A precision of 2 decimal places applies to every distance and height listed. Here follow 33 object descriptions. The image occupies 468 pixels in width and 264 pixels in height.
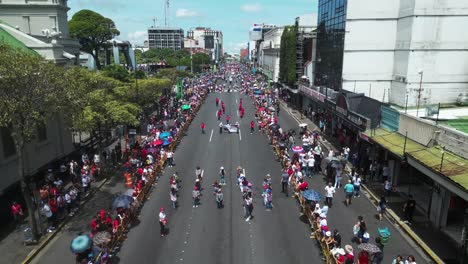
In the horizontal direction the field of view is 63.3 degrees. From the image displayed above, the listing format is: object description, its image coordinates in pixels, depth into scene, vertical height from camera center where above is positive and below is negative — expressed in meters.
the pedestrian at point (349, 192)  21.42 -7.64
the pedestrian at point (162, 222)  17.92 -7.89
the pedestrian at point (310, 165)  27.11 -7.76
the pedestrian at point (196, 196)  21.39 -7.96
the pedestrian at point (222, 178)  25.17 -8.13
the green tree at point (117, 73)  50.88 -2.76
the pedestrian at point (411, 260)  13.38 -7.05
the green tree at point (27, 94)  15.45 -1.81
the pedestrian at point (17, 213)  19.00 -7.99
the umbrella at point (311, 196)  19.02 -7.00
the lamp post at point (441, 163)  15.61 -4.38
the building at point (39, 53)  22.17 -0.25
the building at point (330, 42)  39.97 +1.48
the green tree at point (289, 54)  59.53 +0.09
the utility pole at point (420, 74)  32.09 -1.59
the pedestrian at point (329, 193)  21.11 -7.58
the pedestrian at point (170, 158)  29.92 -8.17
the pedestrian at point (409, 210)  19.11 -7.62
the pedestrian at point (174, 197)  21.17 -7.90
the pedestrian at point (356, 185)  22.75 -7.61
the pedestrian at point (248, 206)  19.59 -7.79
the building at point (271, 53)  91.27 +0.35
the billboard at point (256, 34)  179.23 +9.52
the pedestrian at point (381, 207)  19.77 -7.80
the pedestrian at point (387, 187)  22.28 -7.60
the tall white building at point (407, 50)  32.81 +0.56
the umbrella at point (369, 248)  13.89 -6.95
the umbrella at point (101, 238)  15.19 -7.37
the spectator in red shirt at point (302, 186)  22.02 -7.51
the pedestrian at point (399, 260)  13.55 -7.18
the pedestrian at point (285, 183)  23.25 -7.82
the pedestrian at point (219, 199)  21.06 -7.91
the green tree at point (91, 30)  84.44 +4.97
